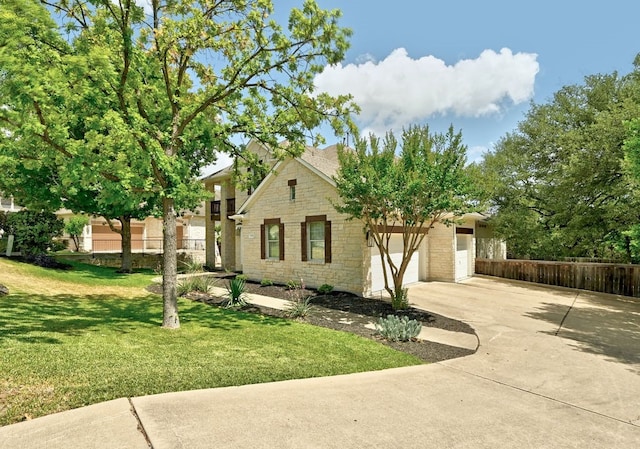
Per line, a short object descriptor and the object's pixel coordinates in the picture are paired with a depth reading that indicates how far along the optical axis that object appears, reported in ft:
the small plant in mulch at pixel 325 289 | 46.26
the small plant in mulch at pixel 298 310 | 33.27
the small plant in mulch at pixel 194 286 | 44.43
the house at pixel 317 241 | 45.85
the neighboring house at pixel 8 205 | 107.96
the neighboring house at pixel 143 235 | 103.81
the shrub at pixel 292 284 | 48.51
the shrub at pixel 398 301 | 36.35
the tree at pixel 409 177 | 31.60
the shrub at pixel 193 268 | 64.18
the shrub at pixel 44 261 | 60.23
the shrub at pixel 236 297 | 38.09
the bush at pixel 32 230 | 60.70
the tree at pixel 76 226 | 93.15
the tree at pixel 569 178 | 50.13
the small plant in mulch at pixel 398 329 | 26.16
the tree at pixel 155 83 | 22.35
